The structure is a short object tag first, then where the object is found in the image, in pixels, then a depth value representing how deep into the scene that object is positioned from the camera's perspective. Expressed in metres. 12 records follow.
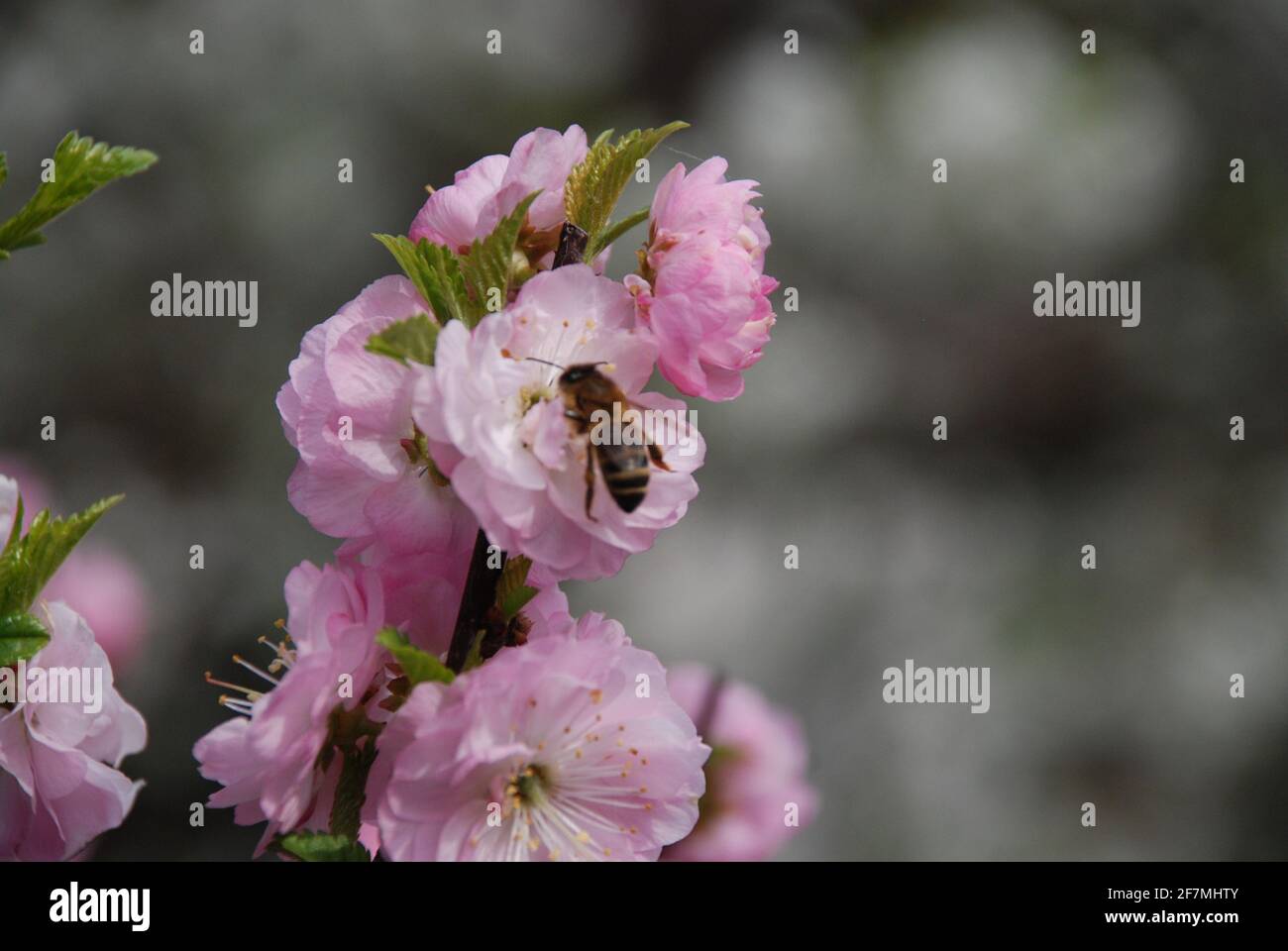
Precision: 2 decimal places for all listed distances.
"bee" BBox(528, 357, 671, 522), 0.27
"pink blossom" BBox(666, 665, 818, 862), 0.36
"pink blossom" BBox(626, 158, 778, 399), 0.27
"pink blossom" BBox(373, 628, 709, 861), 0.26
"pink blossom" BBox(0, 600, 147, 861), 0.27
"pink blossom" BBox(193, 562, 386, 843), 0.26
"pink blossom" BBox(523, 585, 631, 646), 0.27
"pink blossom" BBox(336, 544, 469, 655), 0.27
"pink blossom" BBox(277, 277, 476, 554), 0.27
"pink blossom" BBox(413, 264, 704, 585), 0.26
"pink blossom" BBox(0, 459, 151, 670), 0.50
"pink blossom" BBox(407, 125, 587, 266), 0.28
